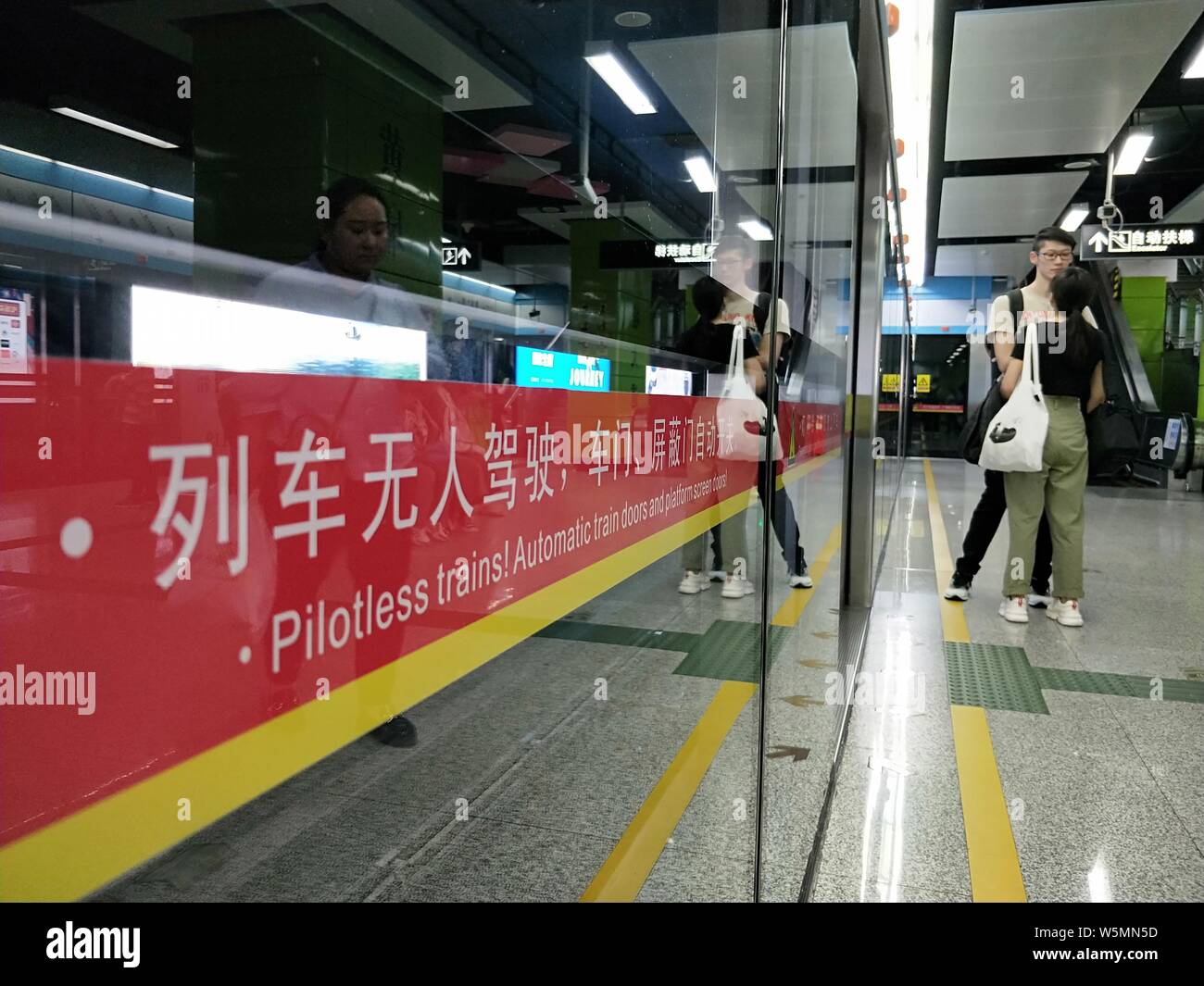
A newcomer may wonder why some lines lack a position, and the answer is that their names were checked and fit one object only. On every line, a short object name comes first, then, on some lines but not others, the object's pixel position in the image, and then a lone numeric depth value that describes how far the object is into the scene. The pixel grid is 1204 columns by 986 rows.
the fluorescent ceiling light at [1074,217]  12.12
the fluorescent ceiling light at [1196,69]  7.01
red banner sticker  0.40
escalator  11.18
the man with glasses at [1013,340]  4.16
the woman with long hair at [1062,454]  4.08
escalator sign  9.50
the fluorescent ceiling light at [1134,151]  8.81
